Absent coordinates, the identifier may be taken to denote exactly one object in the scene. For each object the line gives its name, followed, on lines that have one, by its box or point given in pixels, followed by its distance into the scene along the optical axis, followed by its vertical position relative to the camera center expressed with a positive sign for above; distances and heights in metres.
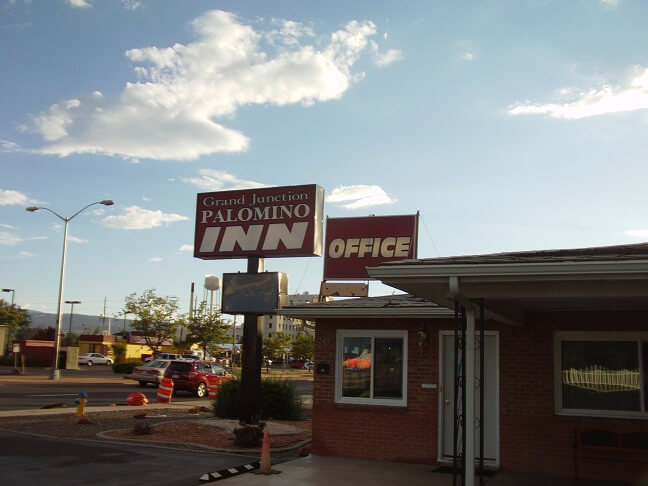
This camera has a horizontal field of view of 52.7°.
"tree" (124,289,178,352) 49.91 +1.05
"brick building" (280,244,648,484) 9.95 -0.57
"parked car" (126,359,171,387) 32.38 -1.96
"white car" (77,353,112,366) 63.03 -2.74
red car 29.71 -1.91
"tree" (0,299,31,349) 67.69 +1.13
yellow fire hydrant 17.61 -2.00
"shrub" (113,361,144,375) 45.66 -2.49
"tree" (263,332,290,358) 59.16 -0.78
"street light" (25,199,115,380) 34.38 +1.05
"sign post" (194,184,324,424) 16.50 +2.71
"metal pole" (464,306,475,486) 7.49 -0.72
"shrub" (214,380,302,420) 18.58 -1.83
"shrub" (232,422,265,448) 13.16 -1.99
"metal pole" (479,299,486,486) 7.71 -0.34
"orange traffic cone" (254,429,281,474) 10.22 -1.93
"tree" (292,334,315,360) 63.78 -0.90
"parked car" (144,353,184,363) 41.78 -1.45
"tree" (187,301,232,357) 49.44 +0.50
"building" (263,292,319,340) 175.62 +3.42
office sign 23.52 +3.55
